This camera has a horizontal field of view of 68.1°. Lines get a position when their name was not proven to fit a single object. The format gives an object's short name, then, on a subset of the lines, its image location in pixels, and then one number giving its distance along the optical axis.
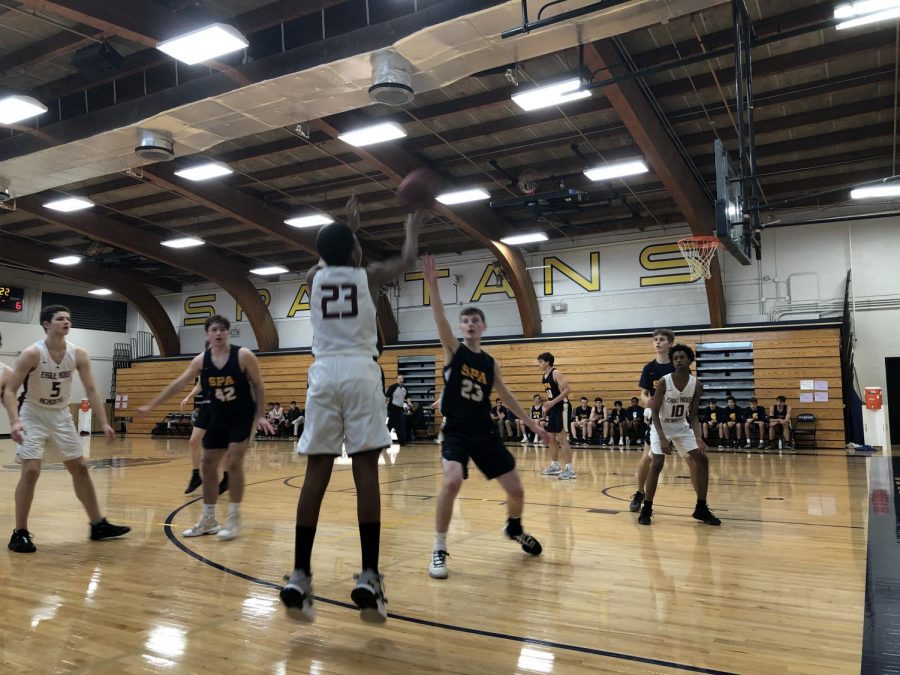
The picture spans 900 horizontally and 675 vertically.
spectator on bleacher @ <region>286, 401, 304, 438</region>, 19.98
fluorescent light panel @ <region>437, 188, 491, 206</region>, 14.62
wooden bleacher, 15.20
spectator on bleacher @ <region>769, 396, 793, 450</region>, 14.74
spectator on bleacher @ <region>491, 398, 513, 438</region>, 17.48
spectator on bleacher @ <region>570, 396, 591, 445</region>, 16.78
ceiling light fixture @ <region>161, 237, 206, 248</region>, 18.96
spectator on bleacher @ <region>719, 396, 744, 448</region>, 15.25
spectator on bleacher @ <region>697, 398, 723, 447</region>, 15.52
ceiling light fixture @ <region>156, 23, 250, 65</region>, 8.08
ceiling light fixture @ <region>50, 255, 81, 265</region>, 20.75
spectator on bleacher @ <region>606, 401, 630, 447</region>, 16.34
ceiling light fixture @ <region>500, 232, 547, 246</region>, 17.12
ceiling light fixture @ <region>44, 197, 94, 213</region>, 15.55
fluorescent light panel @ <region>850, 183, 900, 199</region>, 13.35
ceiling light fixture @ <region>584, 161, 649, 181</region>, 13.34
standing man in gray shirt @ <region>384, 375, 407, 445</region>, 17.39
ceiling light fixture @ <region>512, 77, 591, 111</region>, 9.85
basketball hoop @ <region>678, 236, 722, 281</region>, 14.41
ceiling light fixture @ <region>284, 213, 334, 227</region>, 16.71
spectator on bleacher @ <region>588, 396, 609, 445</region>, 16.69
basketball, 3.40
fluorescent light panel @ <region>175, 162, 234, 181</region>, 13.48
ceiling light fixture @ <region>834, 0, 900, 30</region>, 6.74
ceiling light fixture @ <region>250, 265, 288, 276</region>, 21.31
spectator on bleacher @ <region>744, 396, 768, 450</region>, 14.97
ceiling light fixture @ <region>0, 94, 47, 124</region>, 9.91
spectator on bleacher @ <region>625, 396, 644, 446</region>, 16.31
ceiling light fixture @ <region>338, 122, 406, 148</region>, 11.57
